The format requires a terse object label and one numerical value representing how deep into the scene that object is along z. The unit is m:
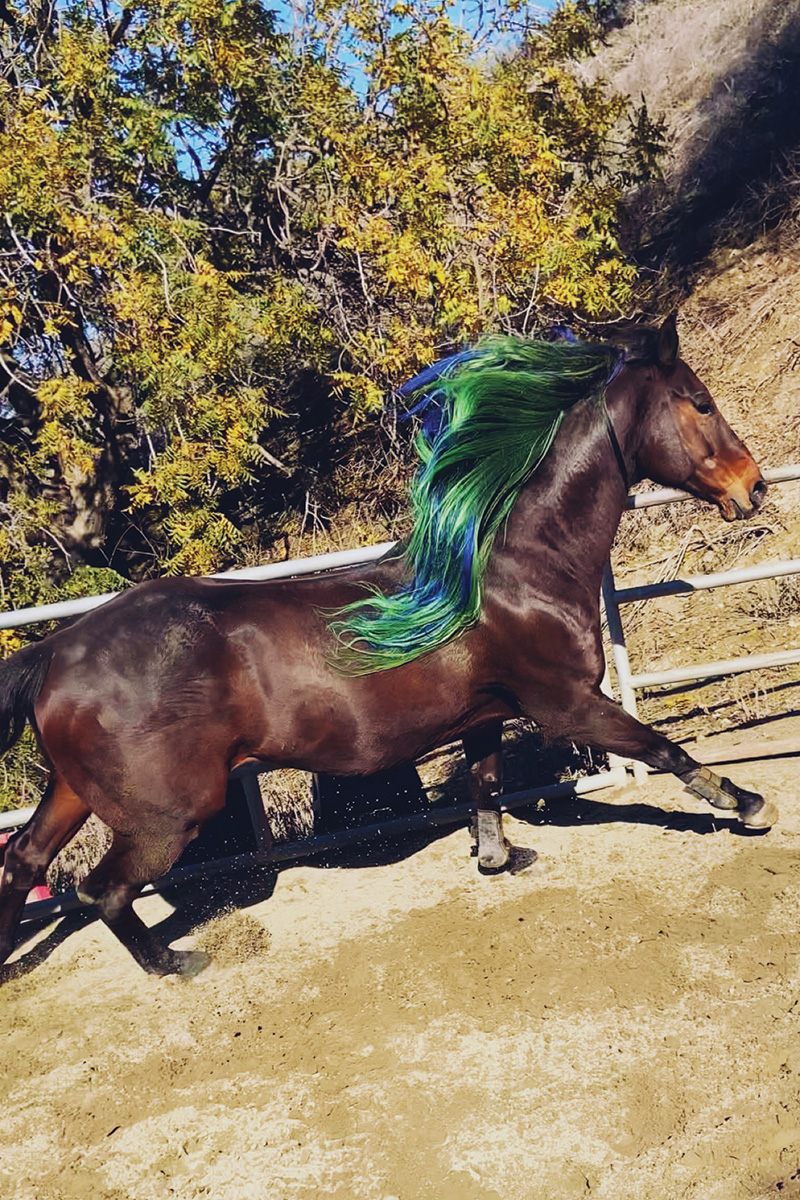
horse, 3.60
